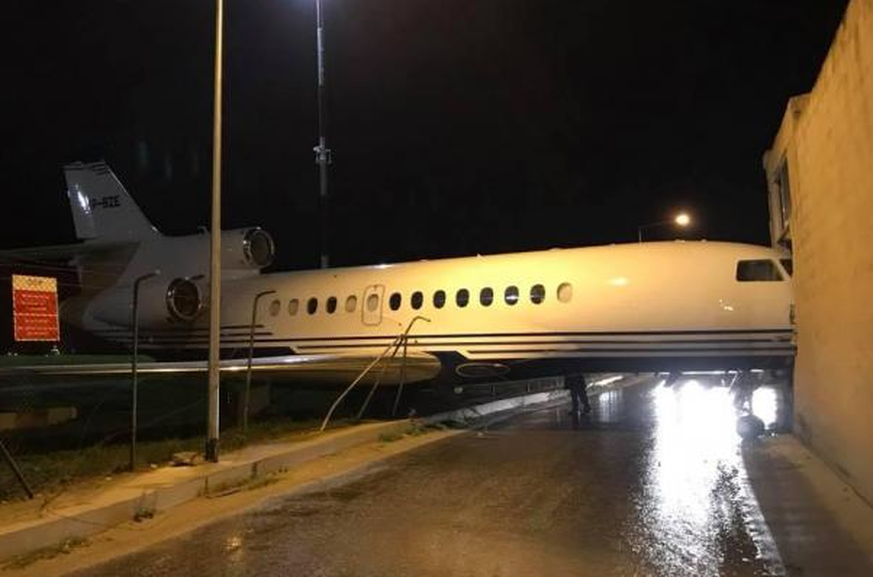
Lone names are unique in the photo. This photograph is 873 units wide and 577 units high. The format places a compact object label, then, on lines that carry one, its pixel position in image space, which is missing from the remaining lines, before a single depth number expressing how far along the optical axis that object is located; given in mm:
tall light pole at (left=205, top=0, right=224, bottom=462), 11383
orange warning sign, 9125
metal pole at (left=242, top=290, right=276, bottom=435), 14302
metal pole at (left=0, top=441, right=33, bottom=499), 8069
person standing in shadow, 17203
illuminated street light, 38781
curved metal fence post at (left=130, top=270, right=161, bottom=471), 10414
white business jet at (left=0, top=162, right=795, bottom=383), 14500
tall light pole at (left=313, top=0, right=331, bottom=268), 23578
